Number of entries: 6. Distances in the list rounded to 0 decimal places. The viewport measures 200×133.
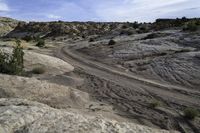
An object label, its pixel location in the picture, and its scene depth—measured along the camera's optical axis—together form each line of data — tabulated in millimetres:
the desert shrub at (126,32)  22050
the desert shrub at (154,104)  6862
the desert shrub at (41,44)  20932
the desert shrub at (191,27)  16372
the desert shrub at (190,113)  6193
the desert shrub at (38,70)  9939
